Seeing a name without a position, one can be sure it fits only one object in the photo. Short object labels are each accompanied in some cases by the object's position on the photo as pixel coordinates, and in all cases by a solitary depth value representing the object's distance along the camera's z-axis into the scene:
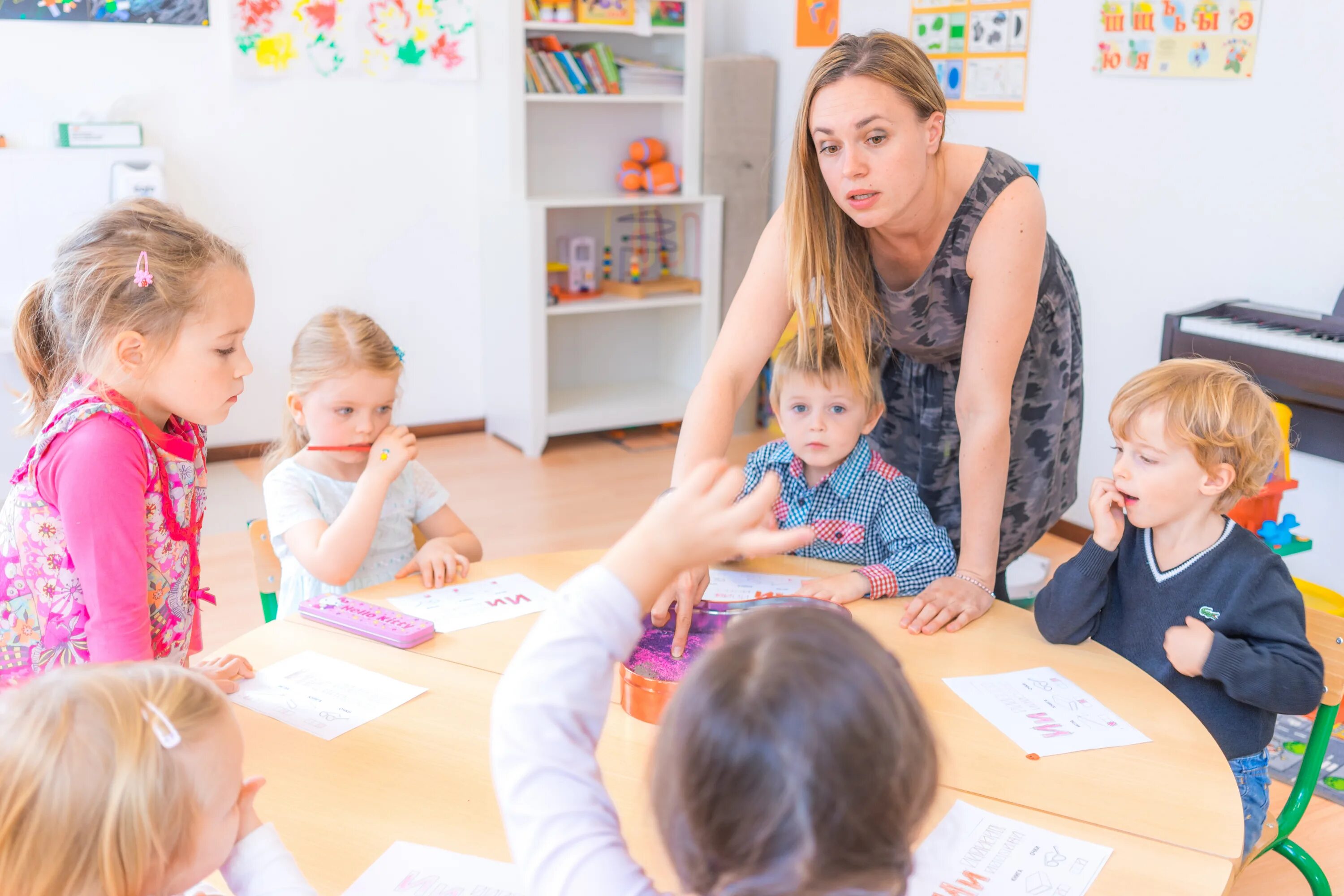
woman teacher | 1.54
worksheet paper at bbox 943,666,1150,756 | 1.22
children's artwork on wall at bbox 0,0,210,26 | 3.61
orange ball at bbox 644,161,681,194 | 4.57
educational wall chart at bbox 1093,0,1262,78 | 2.92
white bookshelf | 4.24
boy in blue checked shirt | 1.80
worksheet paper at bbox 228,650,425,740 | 1.24
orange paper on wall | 4.31
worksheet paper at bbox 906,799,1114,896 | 0.98
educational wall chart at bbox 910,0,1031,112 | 3.55
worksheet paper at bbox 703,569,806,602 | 1.59
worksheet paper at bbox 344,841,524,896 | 0.96
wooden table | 1.02
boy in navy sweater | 1.40
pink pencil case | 1.42
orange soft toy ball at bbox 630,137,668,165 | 4.61
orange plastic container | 1.22
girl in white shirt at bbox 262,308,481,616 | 1.72
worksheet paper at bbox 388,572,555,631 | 1.51
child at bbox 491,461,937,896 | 0.60
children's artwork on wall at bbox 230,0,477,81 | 3.95
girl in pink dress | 1.28
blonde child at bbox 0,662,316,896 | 0.72
